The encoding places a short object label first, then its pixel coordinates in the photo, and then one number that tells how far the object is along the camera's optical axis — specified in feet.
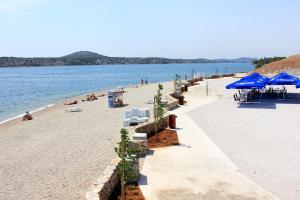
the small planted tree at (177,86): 60.27
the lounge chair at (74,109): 55.95
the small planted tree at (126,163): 18.13
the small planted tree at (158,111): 33.26
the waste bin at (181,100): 52.69
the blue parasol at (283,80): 51.22
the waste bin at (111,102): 57.01
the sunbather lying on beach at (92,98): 76.12
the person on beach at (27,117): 55.33
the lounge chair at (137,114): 40.10
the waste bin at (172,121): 35.72
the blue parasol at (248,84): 47.64
